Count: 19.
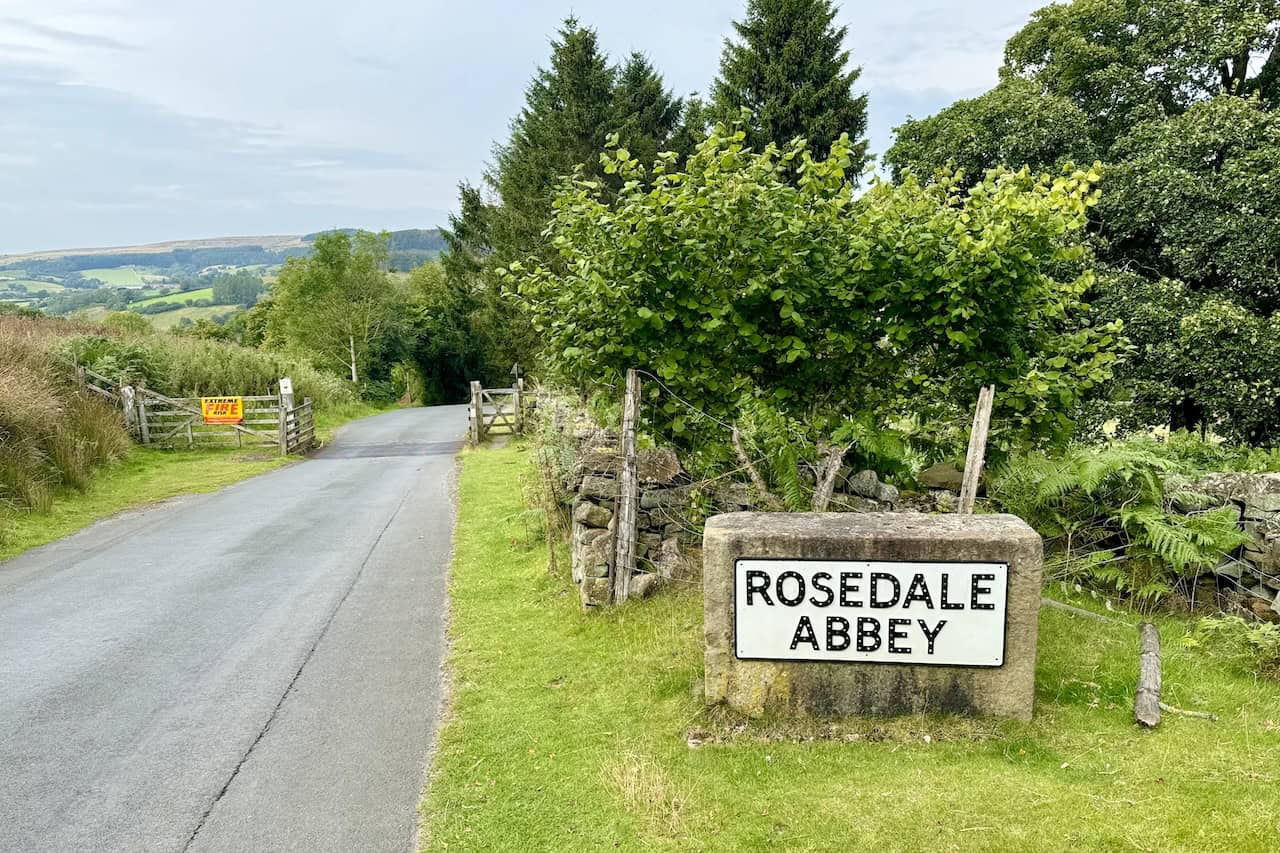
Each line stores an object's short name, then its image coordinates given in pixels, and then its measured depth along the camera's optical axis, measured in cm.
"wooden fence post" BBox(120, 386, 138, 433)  2105
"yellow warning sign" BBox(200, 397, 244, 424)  2175
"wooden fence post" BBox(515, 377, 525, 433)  2364
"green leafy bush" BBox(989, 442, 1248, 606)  625
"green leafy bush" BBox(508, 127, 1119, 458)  628
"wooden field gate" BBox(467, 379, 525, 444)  2261
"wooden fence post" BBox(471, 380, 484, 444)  2250
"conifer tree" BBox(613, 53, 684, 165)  2795
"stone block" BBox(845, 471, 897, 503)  754
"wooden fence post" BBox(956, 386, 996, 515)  606
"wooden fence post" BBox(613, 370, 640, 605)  678
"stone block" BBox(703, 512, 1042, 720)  458
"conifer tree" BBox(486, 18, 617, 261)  2778
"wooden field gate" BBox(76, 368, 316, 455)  2111
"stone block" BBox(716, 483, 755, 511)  741
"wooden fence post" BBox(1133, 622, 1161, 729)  462
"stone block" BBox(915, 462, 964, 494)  791
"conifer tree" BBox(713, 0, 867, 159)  2522
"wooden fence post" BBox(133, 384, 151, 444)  2111
